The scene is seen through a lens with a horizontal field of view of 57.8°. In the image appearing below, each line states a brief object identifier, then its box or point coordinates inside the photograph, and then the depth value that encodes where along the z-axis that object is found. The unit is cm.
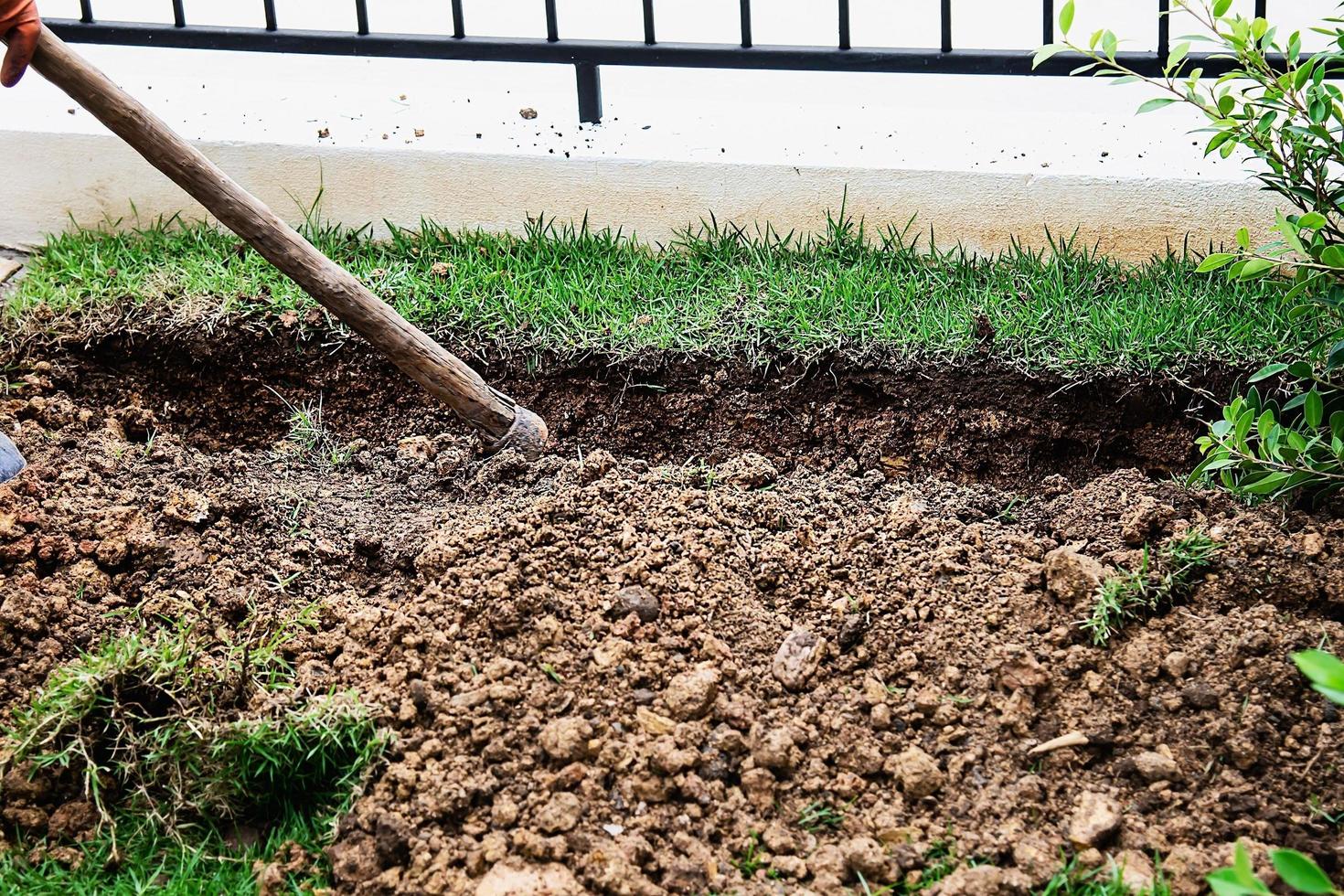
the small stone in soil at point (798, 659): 242
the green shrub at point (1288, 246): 247
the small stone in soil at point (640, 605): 252
